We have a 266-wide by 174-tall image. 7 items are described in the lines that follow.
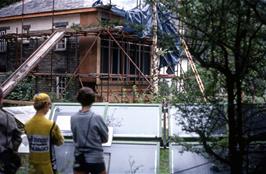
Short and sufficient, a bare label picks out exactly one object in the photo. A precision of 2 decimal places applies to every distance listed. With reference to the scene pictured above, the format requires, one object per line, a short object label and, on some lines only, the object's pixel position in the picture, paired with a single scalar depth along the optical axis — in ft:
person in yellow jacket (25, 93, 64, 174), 20.18
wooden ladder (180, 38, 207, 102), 20.34
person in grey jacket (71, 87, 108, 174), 19.97
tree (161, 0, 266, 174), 18.71
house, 70.69
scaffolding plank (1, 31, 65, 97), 58.59
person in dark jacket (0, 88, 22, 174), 18.16
